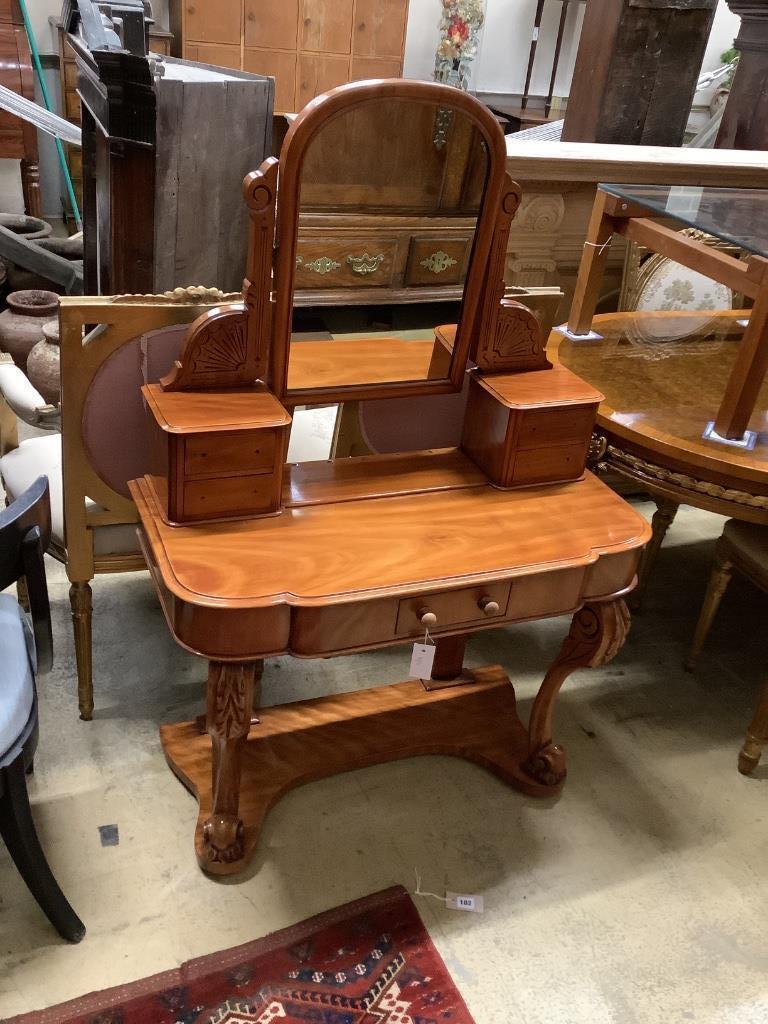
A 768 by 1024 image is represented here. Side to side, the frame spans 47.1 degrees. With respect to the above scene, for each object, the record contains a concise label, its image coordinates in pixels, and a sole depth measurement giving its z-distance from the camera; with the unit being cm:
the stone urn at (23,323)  379
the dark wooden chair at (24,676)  140
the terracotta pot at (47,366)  350
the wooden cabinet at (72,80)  516
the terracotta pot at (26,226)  459
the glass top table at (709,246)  193
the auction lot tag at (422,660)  163
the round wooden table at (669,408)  202
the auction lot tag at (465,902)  189
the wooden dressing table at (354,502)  147
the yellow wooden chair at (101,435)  178
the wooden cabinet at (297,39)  536
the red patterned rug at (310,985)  163
